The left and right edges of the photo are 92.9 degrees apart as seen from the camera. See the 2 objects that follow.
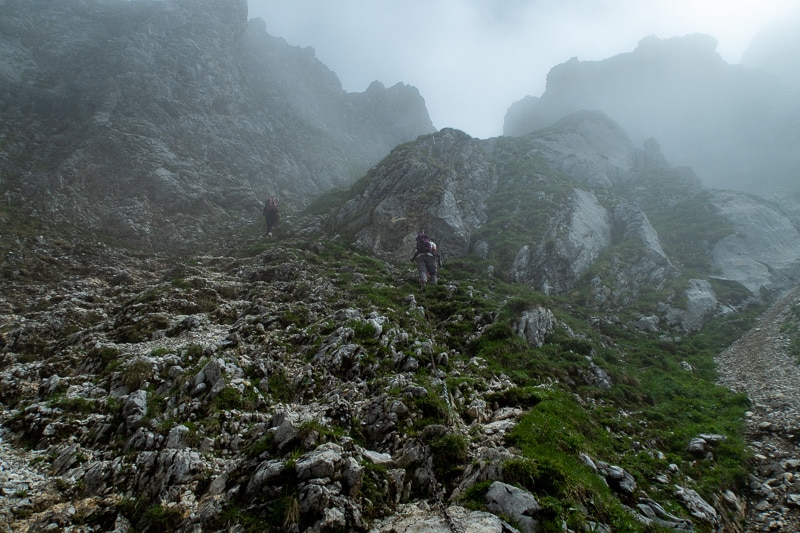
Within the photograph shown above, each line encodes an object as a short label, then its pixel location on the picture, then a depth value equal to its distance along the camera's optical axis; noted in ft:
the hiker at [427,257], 80.06
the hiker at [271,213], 109.50
